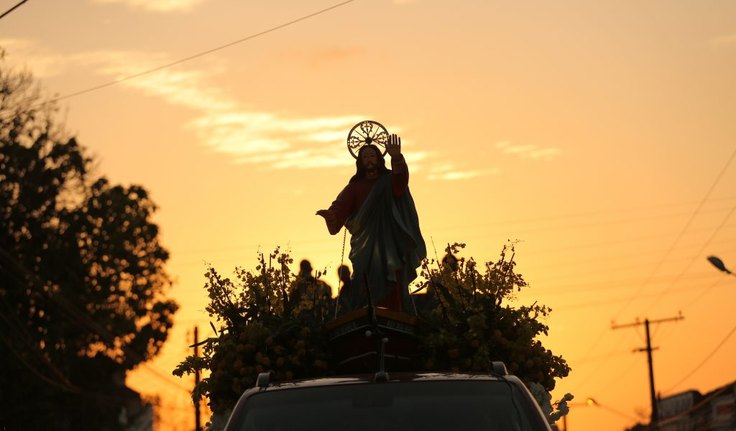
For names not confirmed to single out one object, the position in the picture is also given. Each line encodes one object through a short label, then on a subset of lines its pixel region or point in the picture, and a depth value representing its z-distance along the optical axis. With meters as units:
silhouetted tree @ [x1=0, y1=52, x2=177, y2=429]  54.66
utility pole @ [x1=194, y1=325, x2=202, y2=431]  56.83
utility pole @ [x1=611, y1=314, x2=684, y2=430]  77.66
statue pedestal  11.26
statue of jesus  15.35
